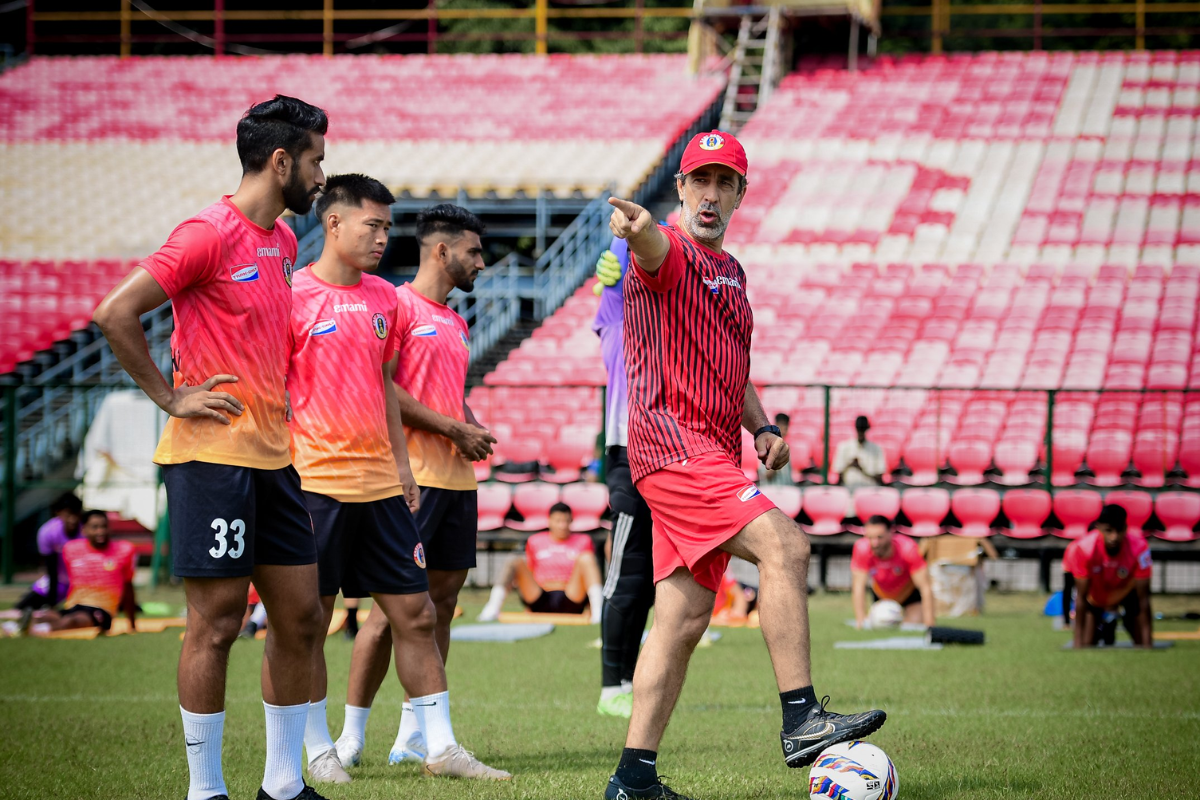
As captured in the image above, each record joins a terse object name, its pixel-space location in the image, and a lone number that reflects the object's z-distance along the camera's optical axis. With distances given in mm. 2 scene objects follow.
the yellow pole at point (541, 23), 33500
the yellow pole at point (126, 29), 34562
